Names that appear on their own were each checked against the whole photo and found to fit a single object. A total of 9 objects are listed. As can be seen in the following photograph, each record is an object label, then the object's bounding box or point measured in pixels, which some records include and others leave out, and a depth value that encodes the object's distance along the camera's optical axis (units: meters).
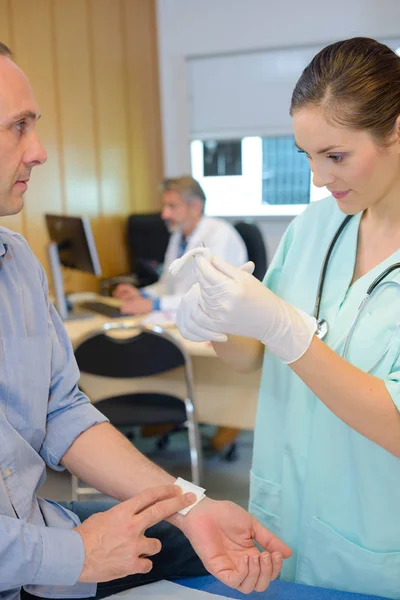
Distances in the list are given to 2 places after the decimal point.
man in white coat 3.33
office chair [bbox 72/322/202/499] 2.46
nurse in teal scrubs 1.03
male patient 0.93
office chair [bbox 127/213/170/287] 4.39
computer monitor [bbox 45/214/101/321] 3.06
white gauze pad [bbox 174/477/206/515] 1.11
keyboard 3.15
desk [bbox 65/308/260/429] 2.72
